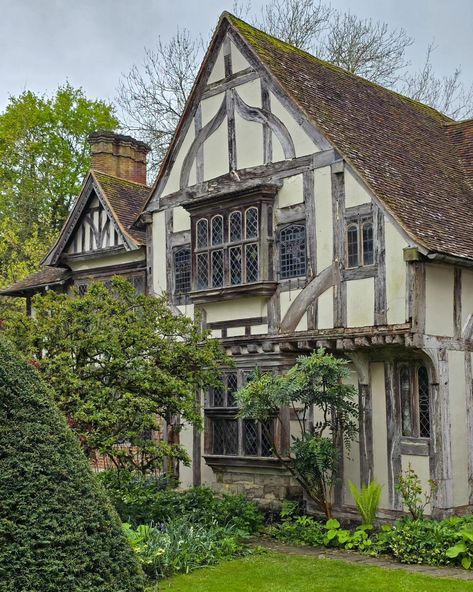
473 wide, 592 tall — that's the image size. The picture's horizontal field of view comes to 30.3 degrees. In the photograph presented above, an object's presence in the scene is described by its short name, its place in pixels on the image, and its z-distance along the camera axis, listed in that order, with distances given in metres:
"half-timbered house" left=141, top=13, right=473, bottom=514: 14.08
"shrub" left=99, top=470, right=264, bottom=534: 14.40
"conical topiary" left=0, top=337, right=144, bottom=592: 6.43
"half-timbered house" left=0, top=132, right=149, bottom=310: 19.89
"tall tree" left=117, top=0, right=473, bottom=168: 29.09
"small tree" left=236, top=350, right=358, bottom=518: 13.92
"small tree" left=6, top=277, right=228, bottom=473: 13.59
